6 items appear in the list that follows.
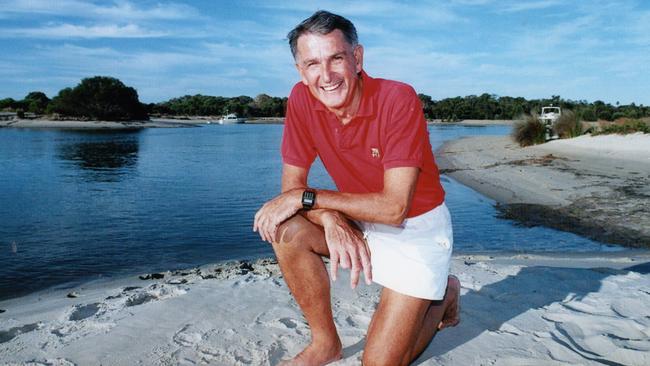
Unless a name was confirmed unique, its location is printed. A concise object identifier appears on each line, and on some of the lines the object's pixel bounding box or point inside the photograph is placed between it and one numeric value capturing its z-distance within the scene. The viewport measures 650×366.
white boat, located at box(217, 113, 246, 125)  110.62
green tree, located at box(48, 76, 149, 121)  83.81
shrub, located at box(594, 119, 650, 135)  20.97
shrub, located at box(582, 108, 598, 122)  44.72
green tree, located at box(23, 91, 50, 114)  92.44
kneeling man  2.66
